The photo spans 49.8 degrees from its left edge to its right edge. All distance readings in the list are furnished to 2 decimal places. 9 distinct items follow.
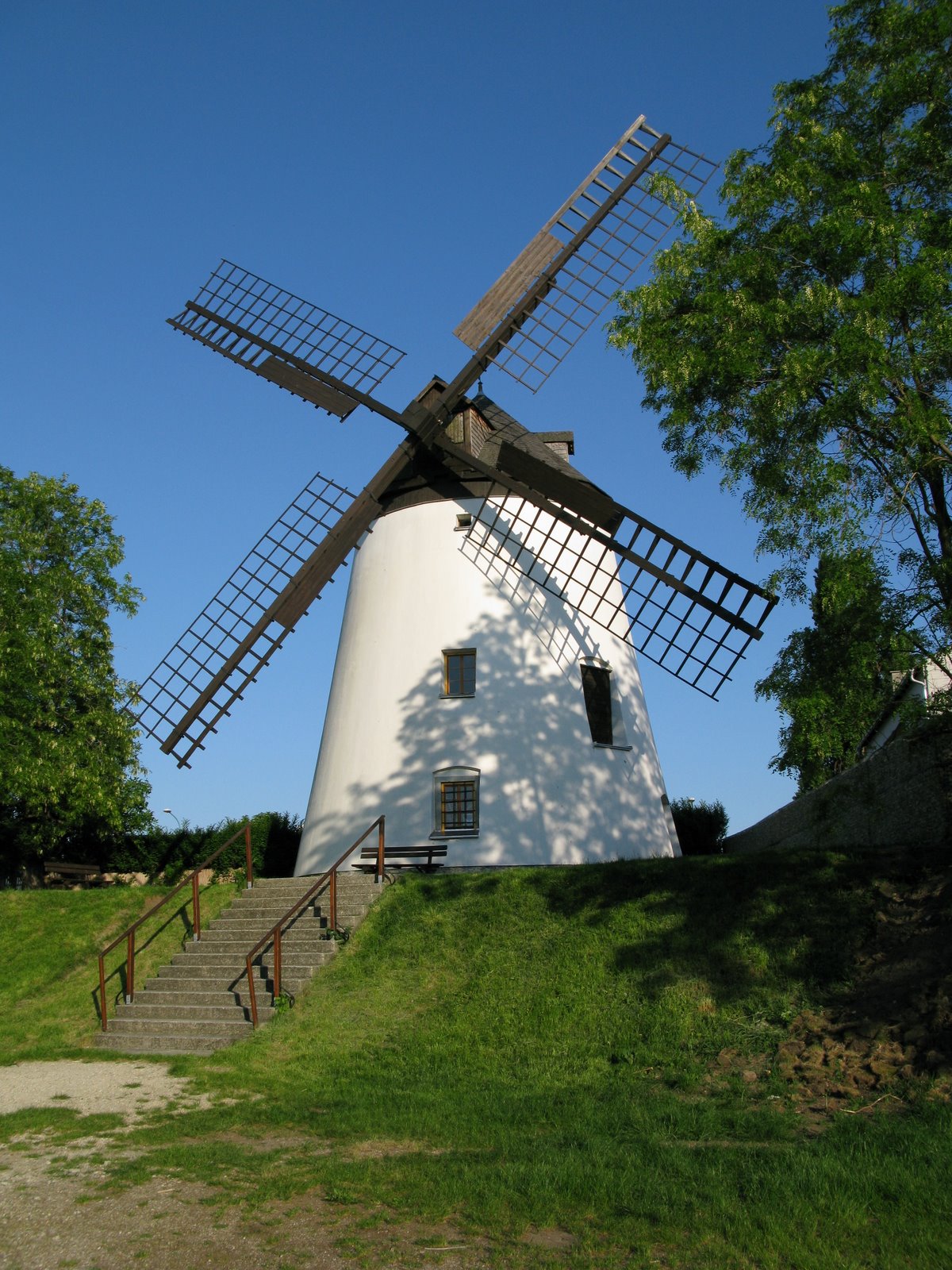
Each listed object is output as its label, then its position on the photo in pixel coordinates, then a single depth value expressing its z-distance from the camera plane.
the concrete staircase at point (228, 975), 13.55
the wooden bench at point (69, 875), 24.09
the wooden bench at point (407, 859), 17.11
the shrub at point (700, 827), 25.06
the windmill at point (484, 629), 17.53
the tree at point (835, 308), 11.38
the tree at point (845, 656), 11.12
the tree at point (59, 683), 23.67
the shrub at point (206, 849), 22.58
